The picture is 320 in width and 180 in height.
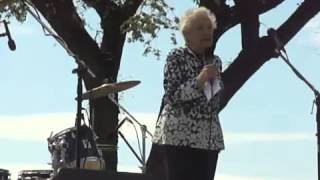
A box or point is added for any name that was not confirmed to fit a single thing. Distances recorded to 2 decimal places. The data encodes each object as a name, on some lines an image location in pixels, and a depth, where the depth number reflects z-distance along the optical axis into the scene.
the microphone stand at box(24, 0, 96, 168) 11.05
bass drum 11.69
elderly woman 7.73
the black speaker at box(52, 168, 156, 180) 8.80
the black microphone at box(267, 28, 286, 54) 9.78
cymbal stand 12.32
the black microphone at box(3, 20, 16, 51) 11.17
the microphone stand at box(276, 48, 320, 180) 9.60
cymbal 11.74
